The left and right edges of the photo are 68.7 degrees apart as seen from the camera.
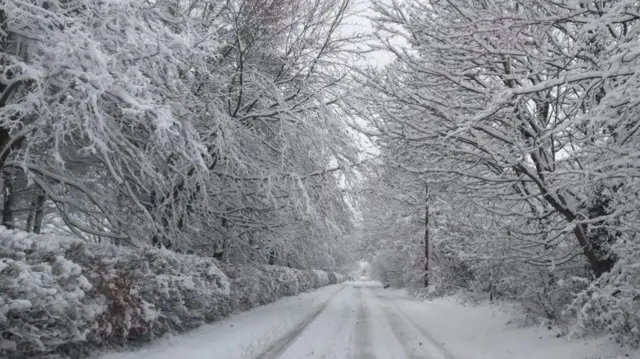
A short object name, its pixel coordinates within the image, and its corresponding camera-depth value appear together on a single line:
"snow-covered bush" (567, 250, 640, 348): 6.06
